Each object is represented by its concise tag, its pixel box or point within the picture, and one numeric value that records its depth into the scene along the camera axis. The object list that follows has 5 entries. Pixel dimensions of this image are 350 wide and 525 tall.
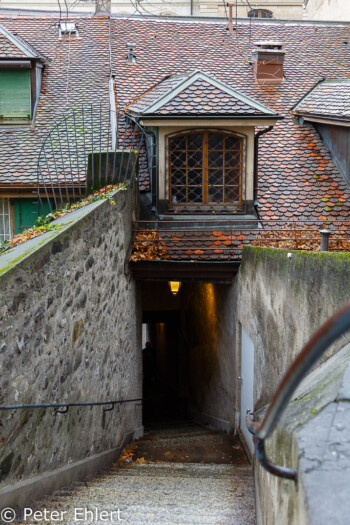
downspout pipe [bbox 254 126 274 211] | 11.19
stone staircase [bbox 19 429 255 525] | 4.85
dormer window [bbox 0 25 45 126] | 12.94
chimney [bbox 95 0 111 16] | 17.23
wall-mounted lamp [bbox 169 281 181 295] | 11.03
